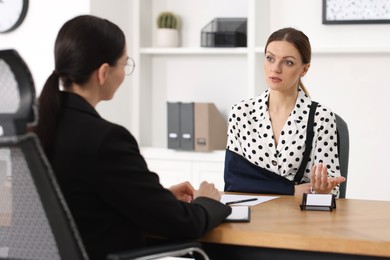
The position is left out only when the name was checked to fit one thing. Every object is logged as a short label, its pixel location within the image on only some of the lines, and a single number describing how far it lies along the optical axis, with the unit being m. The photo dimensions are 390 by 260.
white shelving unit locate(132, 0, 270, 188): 6.97
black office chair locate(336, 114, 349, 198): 4.46
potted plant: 7.30
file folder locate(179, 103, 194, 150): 6.96
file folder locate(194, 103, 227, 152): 6.91
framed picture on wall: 6.66
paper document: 3.76
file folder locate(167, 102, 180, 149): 7.02
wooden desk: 2.96
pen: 3.75
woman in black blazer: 2.75
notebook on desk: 3.29
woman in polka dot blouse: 4.21
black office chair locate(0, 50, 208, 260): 2.24
